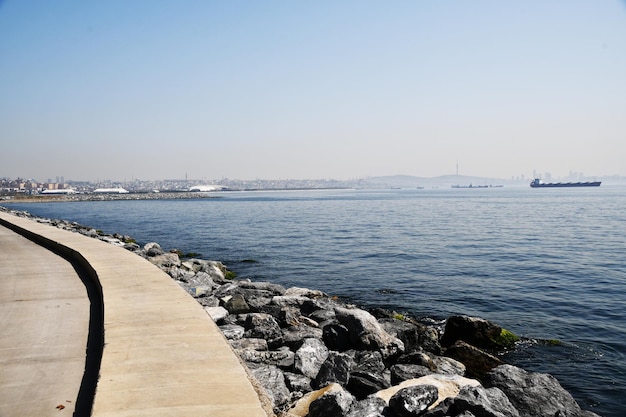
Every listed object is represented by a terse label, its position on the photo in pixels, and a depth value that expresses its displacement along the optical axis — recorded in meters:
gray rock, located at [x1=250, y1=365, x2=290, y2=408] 5.11
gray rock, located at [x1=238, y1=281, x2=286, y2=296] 12.45
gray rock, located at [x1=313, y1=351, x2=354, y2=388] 5.66
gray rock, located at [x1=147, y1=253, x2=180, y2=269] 14.24
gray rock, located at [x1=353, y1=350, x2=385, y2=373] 6.56
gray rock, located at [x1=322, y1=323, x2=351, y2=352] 7.65
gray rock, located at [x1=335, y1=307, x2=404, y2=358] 7.40
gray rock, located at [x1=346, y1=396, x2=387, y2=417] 4.48
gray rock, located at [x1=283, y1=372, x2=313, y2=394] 5.56
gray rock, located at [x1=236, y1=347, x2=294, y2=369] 6.18
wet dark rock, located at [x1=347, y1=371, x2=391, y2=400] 5.52
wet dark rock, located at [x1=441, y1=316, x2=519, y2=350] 9.39
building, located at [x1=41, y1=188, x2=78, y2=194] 186.75
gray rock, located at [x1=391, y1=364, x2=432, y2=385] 6.17
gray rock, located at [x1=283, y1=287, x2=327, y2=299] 12.01
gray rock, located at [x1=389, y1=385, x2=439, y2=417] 4.55
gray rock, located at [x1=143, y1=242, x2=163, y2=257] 17.44
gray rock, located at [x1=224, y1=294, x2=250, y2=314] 9.04
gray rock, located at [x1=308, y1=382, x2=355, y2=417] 4.39
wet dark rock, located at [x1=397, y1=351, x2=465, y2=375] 6.90
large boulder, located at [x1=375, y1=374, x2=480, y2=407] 5.12
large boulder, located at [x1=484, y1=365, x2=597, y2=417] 5.76
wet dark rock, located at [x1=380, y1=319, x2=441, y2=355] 8.58
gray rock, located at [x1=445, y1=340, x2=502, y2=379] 7.87
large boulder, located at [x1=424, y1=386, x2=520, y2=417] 4.45
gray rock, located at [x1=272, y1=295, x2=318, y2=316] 10.00
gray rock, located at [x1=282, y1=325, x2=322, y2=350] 7.23
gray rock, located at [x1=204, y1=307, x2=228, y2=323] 7.73
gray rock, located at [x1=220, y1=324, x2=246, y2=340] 6.99
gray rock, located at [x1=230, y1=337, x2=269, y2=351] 6.48
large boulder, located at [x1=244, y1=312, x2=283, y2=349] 7.29
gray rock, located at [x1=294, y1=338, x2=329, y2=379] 6.10
